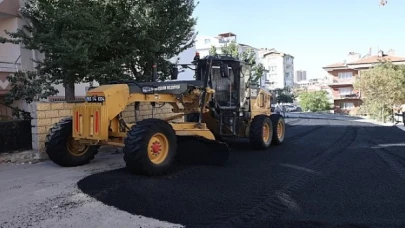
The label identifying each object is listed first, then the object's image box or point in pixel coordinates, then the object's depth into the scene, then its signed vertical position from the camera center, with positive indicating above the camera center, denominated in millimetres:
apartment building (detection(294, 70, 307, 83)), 150262 +13027
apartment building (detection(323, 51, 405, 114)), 51406 +4026
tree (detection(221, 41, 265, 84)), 27975 +4535
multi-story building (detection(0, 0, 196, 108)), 13458 +2188
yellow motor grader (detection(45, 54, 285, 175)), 6111 -252
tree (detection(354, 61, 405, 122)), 25609 +1152
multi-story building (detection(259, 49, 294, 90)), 83188 +9410
